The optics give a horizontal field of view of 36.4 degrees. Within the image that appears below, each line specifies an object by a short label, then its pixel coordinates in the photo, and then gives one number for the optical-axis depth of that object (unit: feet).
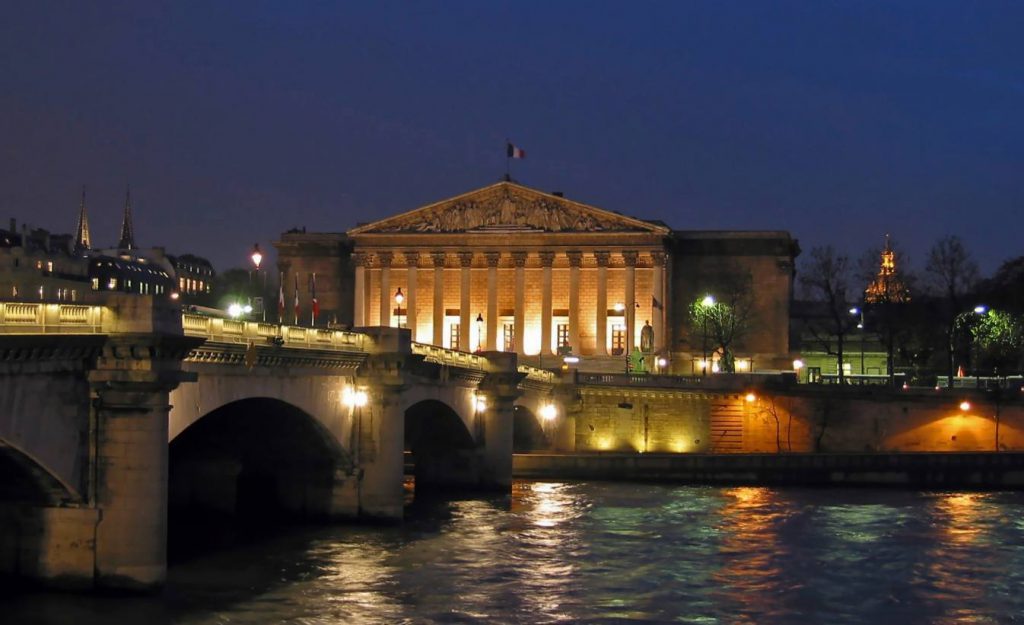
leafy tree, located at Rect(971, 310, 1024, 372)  373.40
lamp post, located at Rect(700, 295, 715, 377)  406.11
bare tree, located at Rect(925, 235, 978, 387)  377.09
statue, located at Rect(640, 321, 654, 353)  432.25
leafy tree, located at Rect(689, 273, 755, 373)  418.10
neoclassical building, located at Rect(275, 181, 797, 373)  458.09
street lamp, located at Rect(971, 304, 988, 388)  357.20
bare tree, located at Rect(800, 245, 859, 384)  392.27
